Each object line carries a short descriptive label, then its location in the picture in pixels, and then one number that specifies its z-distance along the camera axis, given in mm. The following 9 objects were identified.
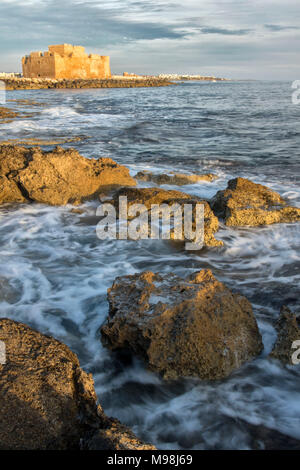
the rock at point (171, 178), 6582
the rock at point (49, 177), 5305
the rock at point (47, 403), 1456
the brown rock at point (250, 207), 4664
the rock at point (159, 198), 4289
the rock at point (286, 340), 2393
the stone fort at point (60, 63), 56594
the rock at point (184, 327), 2234
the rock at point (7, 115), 14525
